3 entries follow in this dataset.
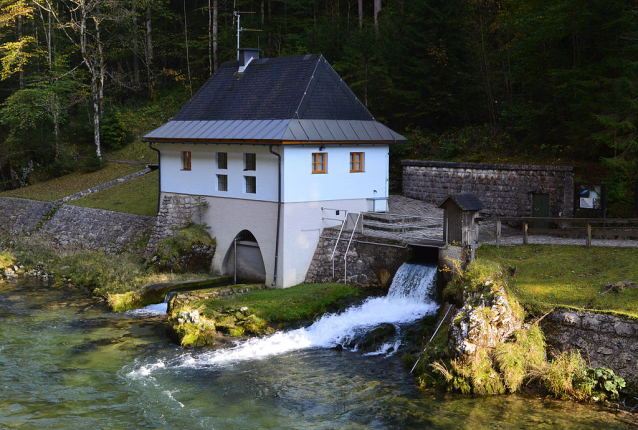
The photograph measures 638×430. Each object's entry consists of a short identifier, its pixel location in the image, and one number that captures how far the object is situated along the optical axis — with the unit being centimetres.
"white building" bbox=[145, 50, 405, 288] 2178
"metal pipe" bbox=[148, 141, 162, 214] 2681
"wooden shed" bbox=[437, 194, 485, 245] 1839
